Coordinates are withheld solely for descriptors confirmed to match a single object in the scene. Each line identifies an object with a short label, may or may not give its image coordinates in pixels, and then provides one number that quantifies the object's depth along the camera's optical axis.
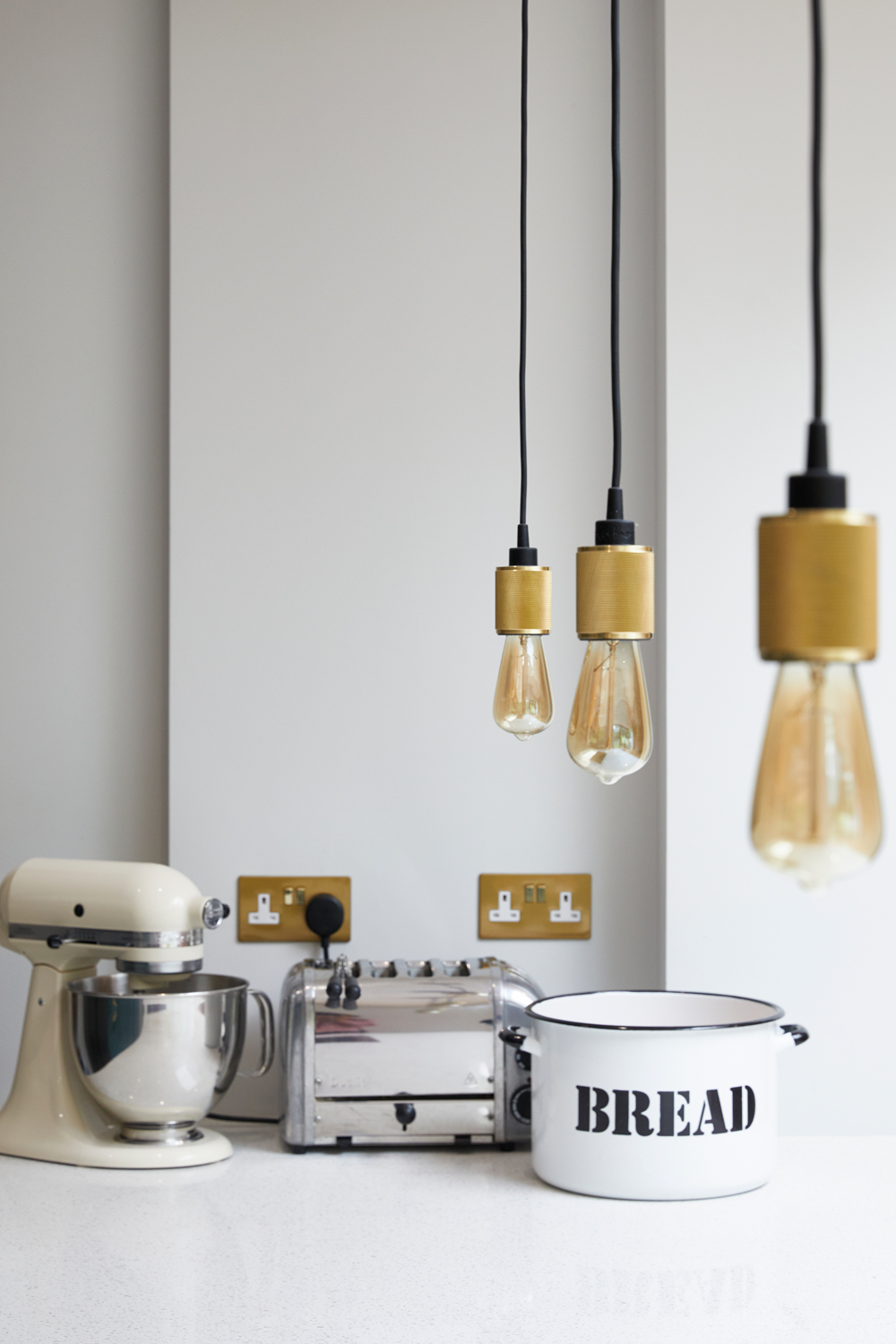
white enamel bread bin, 3.36
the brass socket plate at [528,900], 3.76
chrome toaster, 3.54
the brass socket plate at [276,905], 3.74
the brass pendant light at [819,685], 1.59
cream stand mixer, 3.50
